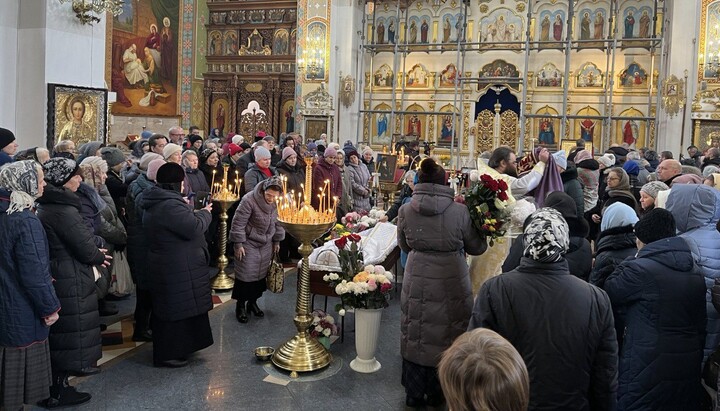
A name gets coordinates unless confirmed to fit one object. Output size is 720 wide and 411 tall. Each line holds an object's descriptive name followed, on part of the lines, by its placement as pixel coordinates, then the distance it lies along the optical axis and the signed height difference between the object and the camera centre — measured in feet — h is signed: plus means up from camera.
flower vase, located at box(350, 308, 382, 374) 17.57 -5.33
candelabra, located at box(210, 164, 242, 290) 24.77 -2.69
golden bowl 18.07 -6.01
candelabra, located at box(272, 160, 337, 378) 16.58 -4.00
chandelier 31.68 +7.33
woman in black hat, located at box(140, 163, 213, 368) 16.66 -3.27
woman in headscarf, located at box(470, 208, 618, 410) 9.22 -2.49
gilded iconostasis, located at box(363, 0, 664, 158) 59.52 +9.45
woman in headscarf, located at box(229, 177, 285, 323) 20.76 -3.03
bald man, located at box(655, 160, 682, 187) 21.59 -0.11
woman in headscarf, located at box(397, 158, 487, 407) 14.21 -2.57
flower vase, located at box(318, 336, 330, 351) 18.84 -5.81
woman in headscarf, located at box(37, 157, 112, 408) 14.20 -2.92
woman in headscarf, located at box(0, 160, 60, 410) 12.42 -2.95
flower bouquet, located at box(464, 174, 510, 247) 14.34 -1.07
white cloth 19.71 -3.17
